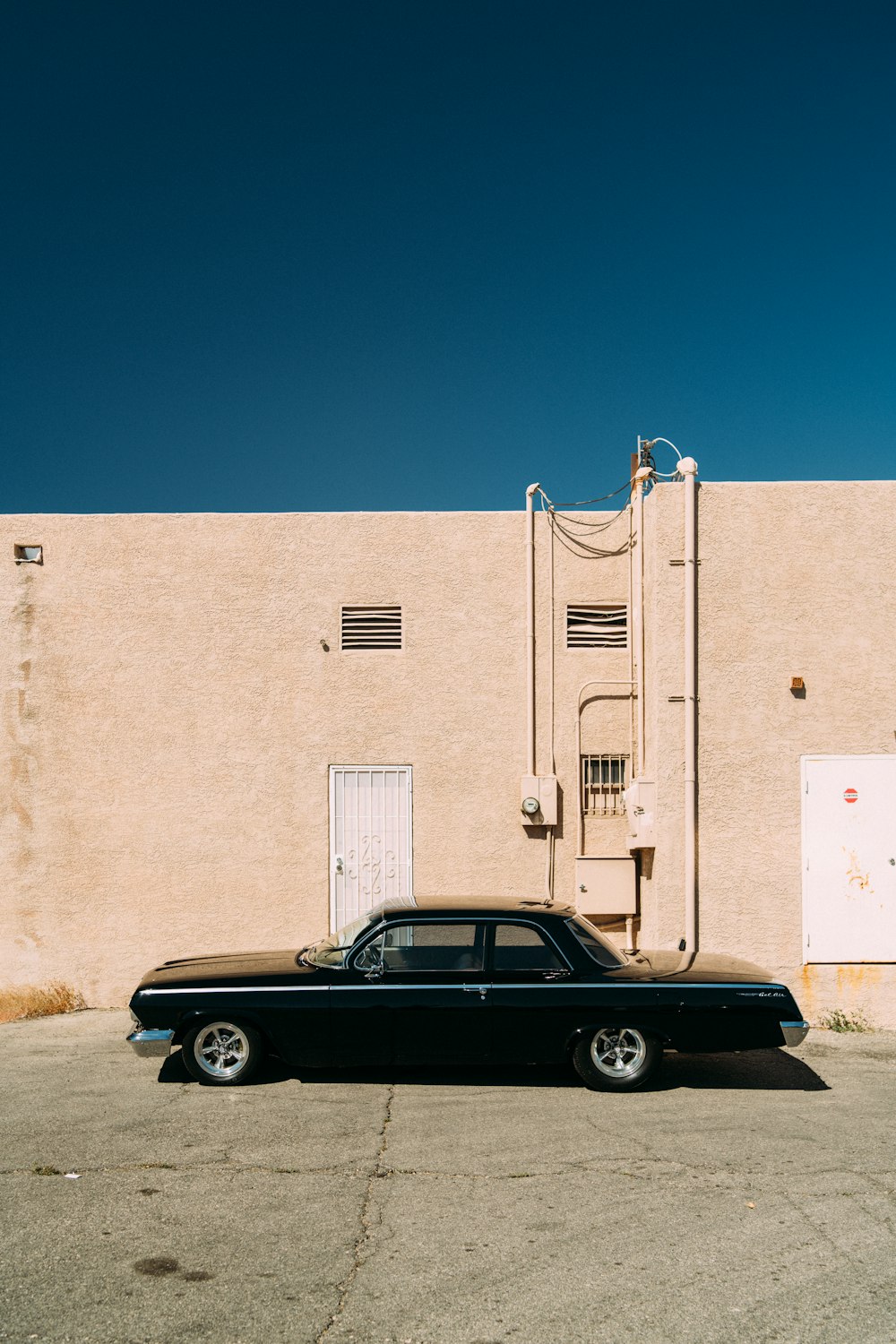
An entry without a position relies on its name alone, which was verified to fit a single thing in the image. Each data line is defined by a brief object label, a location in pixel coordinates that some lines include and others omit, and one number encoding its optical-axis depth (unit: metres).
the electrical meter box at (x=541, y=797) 10.02
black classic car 7.23
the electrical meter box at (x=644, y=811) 9.60
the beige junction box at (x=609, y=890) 9.95
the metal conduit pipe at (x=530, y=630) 10.14
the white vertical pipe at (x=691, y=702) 9.55
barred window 10.30
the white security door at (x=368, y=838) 10.14
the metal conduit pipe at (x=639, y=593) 10.34
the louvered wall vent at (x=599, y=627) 10.47
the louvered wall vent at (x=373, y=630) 10.40
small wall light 10.47
